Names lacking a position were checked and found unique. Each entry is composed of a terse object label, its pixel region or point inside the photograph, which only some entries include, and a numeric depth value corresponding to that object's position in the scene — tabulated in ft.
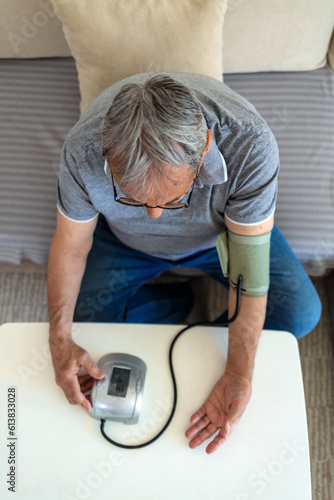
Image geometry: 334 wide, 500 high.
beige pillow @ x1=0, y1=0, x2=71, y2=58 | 4.00
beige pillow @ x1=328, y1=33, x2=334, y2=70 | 4.25
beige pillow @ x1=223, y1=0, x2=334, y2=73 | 3.85
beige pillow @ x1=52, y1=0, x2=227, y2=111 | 3.46
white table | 2.63
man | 2.11
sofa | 3.51
